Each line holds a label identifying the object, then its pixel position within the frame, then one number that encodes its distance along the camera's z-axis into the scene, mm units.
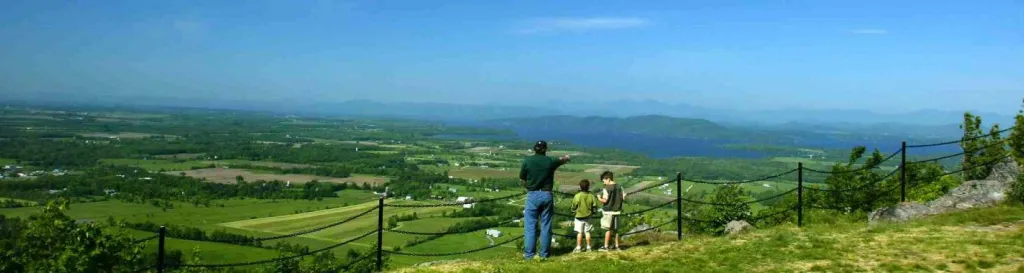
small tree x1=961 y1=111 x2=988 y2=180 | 18844
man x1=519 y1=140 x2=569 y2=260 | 9578
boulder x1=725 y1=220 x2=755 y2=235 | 14688
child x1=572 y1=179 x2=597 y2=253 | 10281
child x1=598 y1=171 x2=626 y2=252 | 10453
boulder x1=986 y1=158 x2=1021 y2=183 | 14061
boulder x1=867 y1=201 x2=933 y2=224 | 12867
